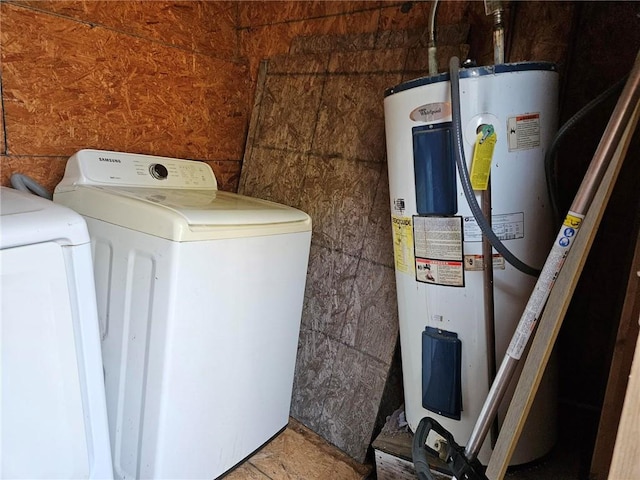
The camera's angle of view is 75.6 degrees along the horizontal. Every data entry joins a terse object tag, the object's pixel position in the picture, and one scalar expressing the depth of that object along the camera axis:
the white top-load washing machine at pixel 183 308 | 1.15
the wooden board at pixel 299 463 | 1.48
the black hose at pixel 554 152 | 0.97
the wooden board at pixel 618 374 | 0.90
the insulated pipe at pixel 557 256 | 0.84
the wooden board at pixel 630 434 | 0.57
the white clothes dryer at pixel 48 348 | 0.86
